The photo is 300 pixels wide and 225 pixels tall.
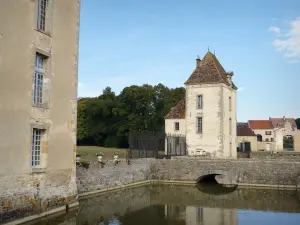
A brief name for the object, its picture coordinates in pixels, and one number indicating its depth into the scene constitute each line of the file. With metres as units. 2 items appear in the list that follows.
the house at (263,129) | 62.52
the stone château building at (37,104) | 9.73
